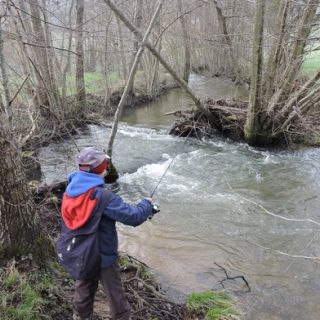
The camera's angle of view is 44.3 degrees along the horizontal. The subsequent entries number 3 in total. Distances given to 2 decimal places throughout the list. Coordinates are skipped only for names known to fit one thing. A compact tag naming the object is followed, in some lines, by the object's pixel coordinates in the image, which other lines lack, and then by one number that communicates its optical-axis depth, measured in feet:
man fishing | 10.07
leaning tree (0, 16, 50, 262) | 11.14
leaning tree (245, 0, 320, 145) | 32.32
